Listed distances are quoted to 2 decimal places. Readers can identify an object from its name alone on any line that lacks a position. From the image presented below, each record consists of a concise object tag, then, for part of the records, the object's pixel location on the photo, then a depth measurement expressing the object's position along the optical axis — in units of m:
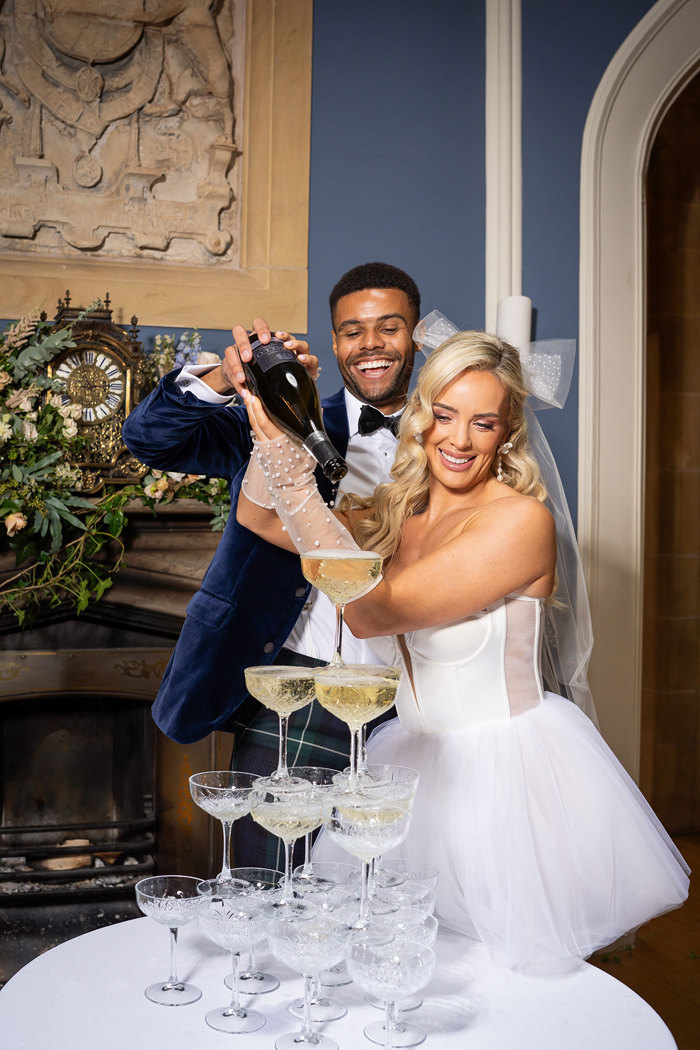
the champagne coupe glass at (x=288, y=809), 1.16
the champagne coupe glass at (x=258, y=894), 1.22
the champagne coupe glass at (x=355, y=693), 1.12
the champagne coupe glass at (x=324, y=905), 1.16
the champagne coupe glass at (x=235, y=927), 1.15
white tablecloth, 1.10
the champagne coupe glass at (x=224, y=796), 1.25
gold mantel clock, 3.02
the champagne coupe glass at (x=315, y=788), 1.18
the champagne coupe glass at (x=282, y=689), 1.21
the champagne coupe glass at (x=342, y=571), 1.13
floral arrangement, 2.87
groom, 1.79
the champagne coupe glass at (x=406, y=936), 1.10
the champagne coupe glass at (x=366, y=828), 1.12
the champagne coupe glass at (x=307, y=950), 1.08
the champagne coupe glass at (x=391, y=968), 1.06
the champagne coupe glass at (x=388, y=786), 1.16
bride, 1.40
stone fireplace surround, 3.09
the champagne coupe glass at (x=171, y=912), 1.19
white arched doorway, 3.51
